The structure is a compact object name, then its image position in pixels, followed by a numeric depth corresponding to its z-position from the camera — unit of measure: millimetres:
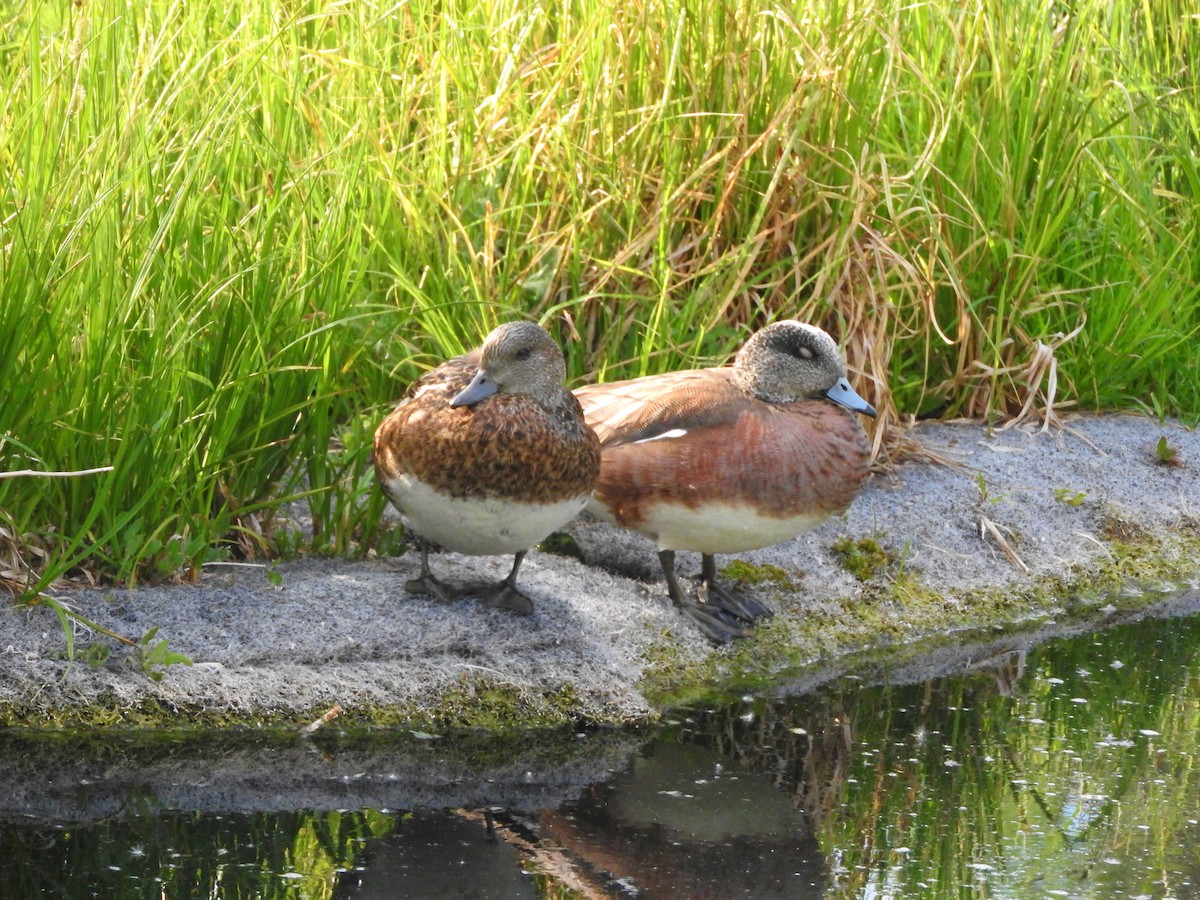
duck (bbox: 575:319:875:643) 7875
